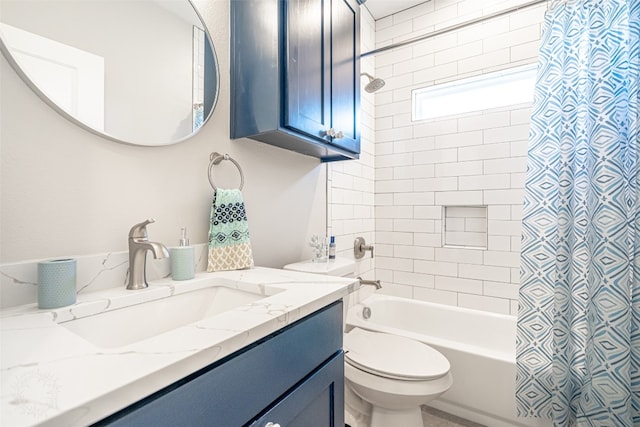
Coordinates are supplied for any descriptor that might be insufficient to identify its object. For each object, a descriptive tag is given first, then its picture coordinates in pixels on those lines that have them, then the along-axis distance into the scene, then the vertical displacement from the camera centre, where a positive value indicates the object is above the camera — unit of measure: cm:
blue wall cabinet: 106 +57
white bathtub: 145 -78
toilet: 122 -69
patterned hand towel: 104 -7
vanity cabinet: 42 -32
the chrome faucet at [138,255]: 79 -11
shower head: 180 +82
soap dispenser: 90 -14
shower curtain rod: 155 +112
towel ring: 110 +22
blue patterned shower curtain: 114 -4
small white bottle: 158 -18
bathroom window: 195 +90
